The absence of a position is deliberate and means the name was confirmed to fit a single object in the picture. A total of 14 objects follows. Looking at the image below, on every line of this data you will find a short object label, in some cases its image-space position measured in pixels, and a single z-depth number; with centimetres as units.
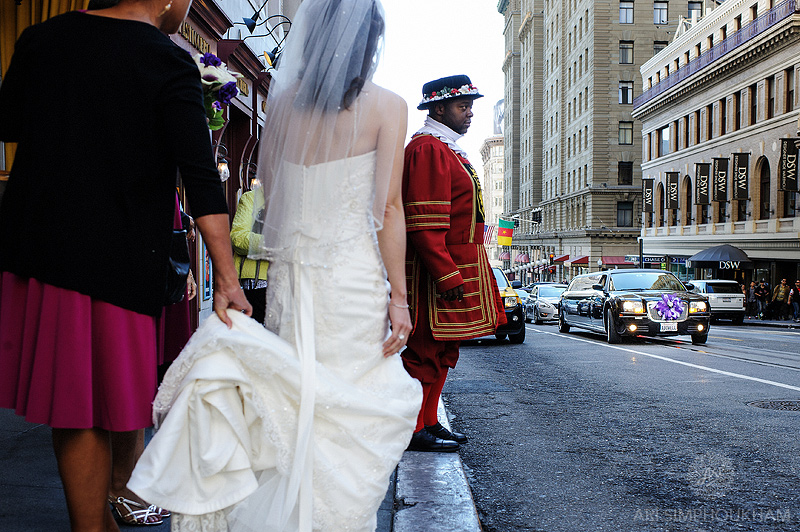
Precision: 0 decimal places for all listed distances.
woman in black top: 215
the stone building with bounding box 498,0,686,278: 6222
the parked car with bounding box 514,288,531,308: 3084
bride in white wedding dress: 223
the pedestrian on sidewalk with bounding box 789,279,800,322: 3060
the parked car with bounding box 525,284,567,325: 2900
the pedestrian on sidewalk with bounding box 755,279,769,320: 3372
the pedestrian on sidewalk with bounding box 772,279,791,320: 3164
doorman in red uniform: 431
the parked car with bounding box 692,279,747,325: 2944
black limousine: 1403
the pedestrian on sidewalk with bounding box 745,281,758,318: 3378
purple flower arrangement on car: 1405
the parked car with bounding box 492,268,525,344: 1409
